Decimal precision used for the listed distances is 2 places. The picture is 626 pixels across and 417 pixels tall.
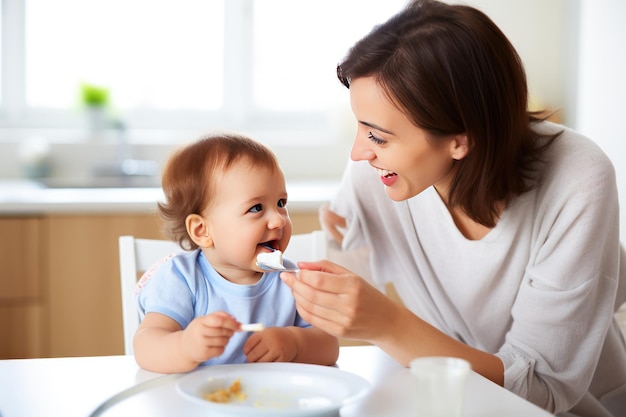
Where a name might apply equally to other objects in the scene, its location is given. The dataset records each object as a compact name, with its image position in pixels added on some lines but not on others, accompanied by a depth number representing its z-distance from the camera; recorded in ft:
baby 3.98
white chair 4.81
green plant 10.18
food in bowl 3.18
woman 4.31
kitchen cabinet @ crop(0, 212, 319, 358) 7.72
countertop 7.63
